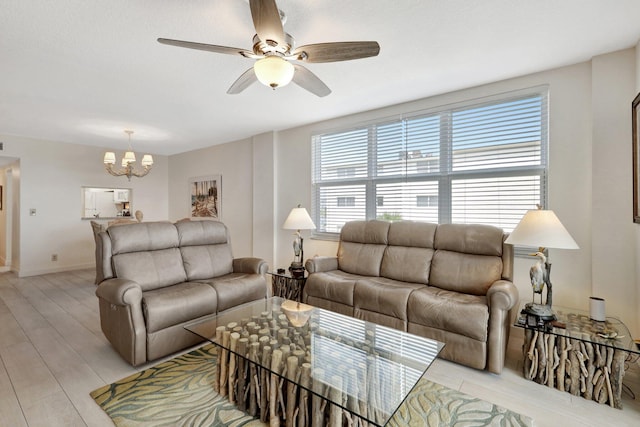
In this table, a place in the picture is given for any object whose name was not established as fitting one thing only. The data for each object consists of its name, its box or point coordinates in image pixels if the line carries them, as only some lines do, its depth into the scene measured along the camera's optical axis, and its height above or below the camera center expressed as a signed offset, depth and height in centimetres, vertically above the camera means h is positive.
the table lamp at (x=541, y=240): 214 -21
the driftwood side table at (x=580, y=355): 192 -99
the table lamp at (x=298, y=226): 375 -20
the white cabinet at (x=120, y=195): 641 +33
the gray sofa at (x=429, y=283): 231 -72
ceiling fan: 159 +97
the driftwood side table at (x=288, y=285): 359 -93
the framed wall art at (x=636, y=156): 222 +42
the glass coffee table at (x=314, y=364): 143 -86
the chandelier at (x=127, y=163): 474 +80
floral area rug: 177 -126
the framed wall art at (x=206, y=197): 605 +29
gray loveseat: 239 -72
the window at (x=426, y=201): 346 +12
